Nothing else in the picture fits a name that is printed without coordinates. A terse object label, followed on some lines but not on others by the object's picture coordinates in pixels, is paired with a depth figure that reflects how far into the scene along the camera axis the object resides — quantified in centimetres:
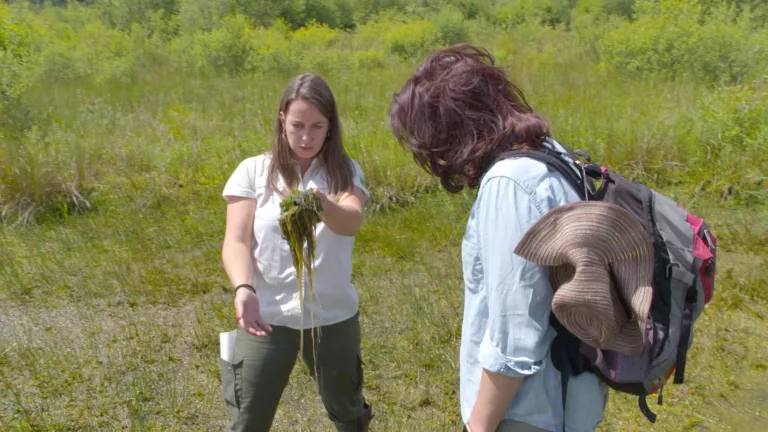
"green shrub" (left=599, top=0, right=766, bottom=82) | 1100
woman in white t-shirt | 264
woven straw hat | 161
